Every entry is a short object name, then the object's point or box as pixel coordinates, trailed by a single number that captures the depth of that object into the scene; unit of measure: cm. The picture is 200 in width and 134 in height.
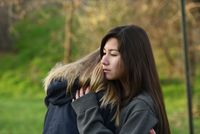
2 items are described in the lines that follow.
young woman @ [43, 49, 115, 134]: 276
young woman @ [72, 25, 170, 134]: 264
